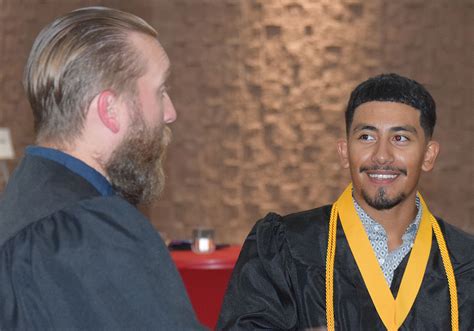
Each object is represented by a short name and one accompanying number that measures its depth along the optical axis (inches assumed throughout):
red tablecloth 142.4
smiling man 87.8
